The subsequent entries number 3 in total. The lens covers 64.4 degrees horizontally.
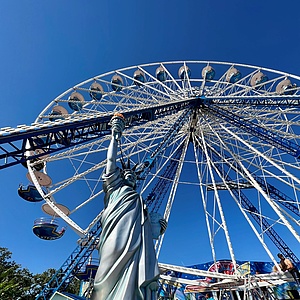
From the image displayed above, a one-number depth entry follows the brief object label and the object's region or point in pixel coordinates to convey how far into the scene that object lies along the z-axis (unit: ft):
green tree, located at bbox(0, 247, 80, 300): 86.52
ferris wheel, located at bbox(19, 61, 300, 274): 41.93
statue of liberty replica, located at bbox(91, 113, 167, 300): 12.81
